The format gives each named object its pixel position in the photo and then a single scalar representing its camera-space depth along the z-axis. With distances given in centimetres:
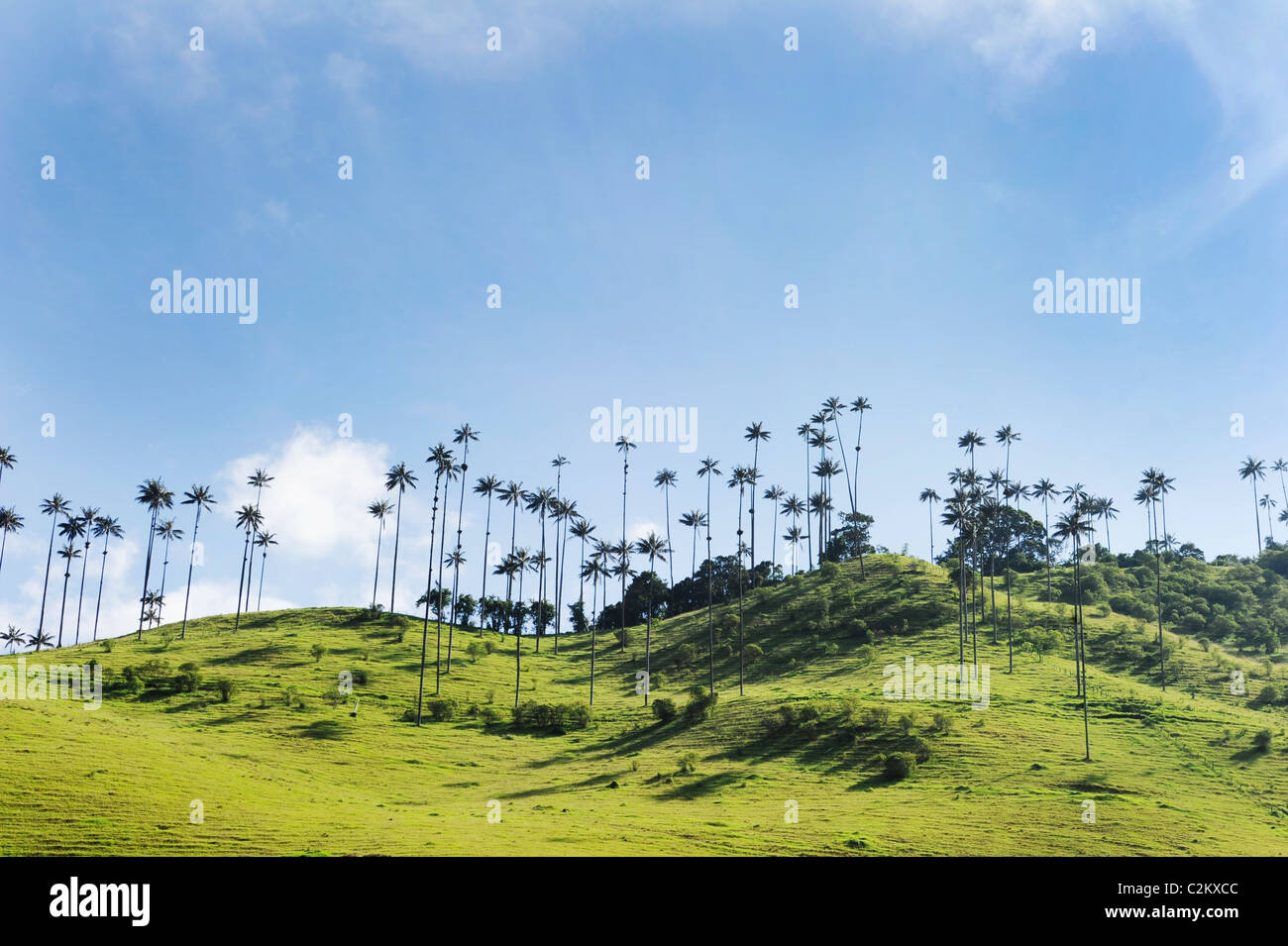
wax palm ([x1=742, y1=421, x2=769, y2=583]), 19075
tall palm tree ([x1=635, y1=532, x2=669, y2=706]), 18850
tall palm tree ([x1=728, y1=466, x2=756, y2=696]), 18225
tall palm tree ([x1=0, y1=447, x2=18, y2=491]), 15012
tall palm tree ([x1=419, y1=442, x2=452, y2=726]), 14450
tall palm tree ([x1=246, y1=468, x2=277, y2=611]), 17650
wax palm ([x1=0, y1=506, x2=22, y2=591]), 16138
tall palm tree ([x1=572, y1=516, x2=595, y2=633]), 17938
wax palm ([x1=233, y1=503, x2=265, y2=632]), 17000
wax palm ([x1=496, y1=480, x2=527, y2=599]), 17400
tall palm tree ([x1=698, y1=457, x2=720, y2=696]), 19538
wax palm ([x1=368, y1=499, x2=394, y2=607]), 18062
